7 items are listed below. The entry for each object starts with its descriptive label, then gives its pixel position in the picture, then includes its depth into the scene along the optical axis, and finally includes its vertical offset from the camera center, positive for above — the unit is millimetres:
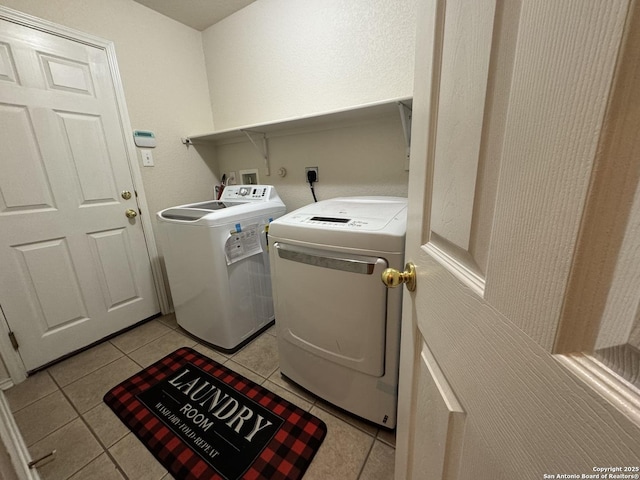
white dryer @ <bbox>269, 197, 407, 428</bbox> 978 -520
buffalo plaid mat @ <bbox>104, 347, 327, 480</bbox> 1056 -1143
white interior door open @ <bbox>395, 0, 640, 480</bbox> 166 -63
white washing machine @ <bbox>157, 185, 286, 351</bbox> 1519 -540
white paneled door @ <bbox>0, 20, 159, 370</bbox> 1421 -67
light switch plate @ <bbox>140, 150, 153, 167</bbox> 1937 +196
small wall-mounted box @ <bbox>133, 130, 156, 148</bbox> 1881 +337
